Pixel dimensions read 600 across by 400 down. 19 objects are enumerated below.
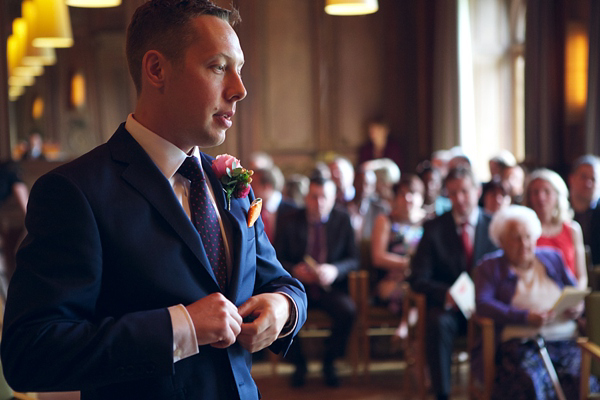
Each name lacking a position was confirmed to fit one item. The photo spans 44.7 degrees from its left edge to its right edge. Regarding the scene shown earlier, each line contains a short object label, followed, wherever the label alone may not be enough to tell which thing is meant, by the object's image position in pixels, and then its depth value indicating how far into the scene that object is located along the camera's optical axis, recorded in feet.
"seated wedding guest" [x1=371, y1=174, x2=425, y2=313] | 17.49
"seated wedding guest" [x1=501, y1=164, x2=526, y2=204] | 20.74
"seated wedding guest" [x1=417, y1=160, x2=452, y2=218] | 21.58
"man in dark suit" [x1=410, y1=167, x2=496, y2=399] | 14.88
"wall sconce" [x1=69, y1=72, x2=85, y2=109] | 34.71
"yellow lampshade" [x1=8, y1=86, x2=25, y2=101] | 31.35
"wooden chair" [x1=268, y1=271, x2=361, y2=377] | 17.31
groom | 3.86
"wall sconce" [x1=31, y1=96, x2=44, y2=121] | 33.42
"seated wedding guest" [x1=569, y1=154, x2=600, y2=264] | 17.34
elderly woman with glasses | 12.30
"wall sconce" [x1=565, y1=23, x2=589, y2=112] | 23.67
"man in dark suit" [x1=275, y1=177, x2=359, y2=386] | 17.29
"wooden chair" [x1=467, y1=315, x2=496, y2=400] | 12.44
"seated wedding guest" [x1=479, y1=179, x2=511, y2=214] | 17.46
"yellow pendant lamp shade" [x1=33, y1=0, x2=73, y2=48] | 22.01
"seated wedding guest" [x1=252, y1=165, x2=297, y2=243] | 19.27
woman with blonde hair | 15.49
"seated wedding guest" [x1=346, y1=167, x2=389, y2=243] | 20.34
